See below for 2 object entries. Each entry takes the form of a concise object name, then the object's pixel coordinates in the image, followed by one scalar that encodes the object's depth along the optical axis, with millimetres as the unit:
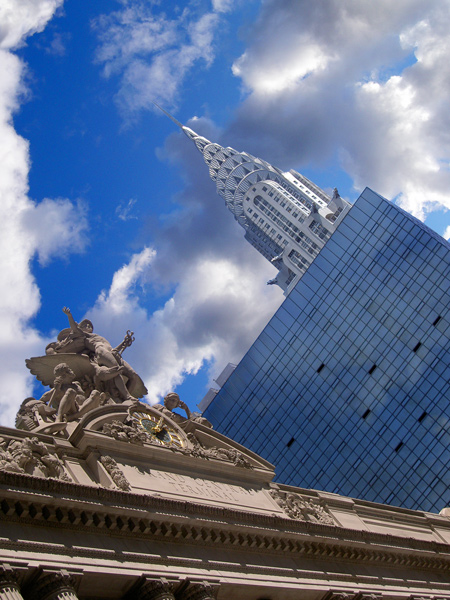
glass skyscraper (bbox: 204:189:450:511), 78812
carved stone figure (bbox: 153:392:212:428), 32219
